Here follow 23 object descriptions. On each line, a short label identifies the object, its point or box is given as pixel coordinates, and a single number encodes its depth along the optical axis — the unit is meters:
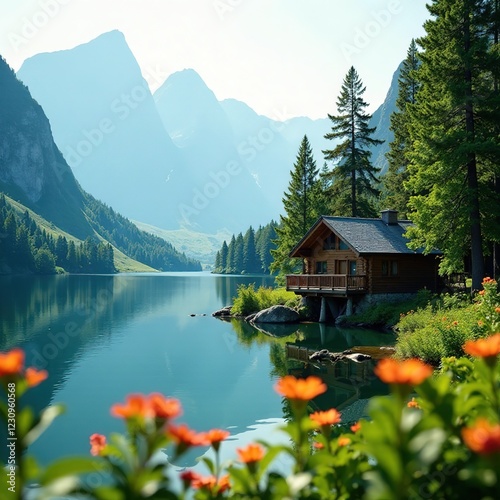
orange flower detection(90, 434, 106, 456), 2.84
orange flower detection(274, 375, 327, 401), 2.05
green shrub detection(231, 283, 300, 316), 41.38
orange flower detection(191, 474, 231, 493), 2.59
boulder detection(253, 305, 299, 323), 36.97
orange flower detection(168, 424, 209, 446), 1.90
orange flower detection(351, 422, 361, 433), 2.89
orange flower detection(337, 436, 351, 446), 2.76
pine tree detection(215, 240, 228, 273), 167.75
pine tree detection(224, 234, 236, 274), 156.88
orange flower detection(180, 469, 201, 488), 2.42
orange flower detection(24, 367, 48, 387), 1.89
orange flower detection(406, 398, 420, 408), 3.76
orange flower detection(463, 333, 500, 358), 2.05
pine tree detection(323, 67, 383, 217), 44.25
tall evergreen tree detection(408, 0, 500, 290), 24.72
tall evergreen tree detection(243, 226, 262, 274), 149.00
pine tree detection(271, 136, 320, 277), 49.50
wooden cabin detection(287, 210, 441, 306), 34.56
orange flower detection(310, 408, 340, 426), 2.73
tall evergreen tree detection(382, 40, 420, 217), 47.44
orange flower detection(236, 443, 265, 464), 2.40
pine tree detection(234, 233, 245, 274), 152.00
